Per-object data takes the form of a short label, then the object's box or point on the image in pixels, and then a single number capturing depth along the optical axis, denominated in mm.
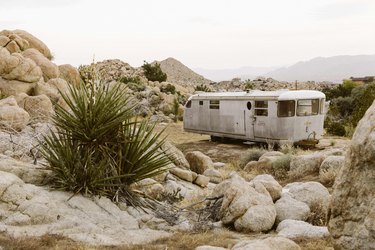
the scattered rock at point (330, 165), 10992
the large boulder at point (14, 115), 13141
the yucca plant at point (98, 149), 6719
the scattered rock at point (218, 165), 15145
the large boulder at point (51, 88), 18516
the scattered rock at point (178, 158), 11914
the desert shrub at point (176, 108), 32425
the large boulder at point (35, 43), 24250
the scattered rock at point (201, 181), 10734
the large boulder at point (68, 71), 23075
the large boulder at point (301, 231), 6099
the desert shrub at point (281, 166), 13188
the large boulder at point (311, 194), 7991
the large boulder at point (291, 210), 7395
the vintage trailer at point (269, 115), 18156
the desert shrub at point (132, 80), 41431
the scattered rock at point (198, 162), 13133
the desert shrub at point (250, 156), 15797
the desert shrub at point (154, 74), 50678
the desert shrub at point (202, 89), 53288
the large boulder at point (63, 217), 5520
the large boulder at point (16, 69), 18391
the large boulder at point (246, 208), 6863
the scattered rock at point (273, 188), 8180
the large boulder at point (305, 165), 12336
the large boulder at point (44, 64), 20969
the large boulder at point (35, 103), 16062
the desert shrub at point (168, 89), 41781
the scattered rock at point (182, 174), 10547
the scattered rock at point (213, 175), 11806
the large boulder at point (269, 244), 4473
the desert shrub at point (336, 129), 23750
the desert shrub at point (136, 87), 37000
